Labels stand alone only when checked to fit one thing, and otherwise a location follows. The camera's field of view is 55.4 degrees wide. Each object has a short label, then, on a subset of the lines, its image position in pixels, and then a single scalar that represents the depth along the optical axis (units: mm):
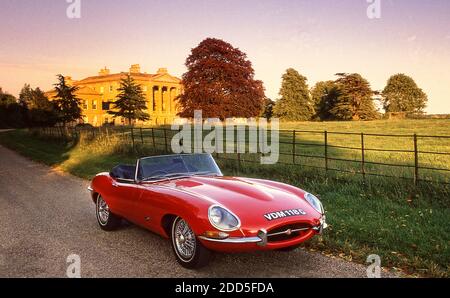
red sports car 4828
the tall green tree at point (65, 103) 38344
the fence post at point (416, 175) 9612
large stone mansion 87250
